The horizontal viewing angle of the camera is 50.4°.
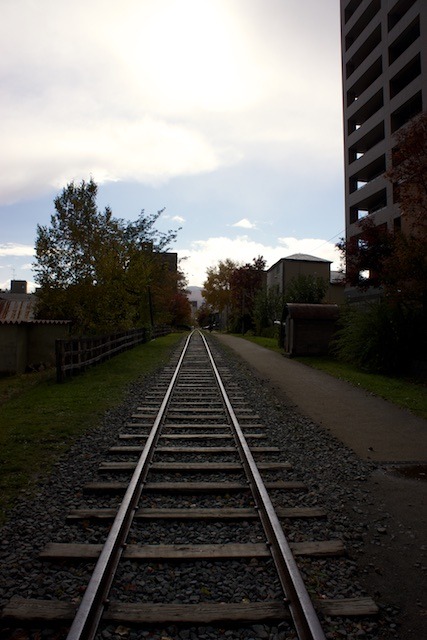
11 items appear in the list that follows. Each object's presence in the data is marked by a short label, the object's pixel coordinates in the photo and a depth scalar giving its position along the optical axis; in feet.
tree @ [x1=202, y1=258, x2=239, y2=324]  233.76
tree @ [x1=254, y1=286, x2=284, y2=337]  126.49
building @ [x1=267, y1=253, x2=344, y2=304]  152.35
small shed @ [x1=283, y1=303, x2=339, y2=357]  64.49
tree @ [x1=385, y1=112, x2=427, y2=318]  40.09
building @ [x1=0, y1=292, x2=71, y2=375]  60.29
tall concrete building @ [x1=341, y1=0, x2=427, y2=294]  96.37
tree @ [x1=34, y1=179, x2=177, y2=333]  54.19
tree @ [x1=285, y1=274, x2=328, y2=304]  91.35
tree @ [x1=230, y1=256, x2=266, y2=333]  180.96
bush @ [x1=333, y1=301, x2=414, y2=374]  47.80
